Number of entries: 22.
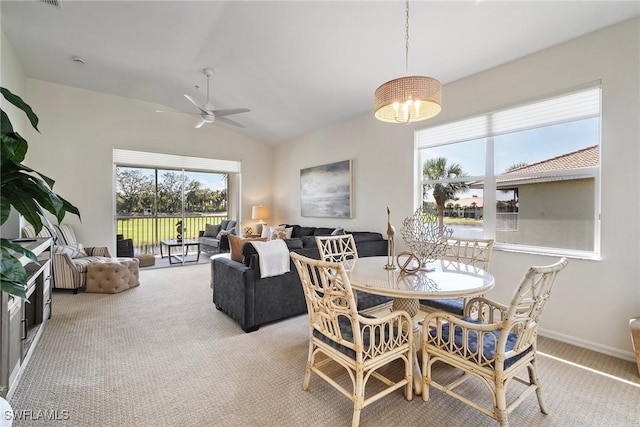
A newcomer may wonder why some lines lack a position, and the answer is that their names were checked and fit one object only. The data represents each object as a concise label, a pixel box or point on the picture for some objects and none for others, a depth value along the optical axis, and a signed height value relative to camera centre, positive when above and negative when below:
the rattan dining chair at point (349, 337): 1.52 -0.75
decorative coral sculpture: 2.20 -0.22
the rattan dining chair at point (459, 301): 2.30 -0.75
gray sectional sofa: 2.84 -0.84
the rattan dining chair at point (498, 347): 1.43 -0.77
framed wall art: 5.12 +0.40
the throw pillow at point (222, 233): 6.29 -0.52
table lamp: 6.71 -0.09
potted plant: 1.14 +0.05
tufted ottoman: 4.07 -0.98
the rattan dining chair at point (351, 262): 2.51 -0.48
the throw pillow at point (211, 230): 6.78 -0.49
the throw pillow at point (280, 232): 5.57 -0.44
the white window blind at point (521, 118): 2.64 +1.02
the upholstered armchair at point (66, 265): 4.01 -0.82
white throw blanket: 2.88 -0.49
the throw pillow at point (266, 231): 5.89 -0.46
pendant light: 1.93 +0.82
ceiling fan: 4.05 +1.43
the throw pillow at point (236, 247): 3.18 -0.43
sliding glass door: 5.91 +0.05
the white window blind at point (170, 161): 5.58 +1.04
